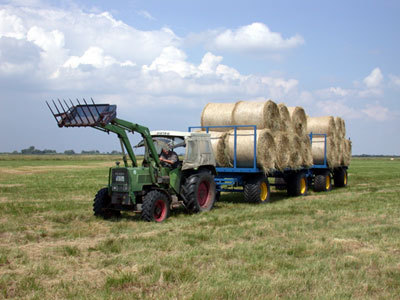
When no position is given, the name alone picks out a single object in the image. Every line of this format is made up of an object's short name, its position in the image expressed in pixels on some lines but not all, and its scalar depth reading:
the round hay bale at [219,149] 14.45
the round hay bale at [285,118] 15.77
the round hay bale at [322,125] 19.94
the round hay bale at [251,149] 14.18
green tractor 9.66
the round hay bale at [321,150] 19.50
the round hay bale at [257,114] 14.73
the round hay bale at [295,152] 15.95
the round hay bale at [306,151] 16.86
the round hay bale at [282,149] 15.03
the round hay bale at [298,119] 17.06
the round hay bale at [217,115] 15.20
